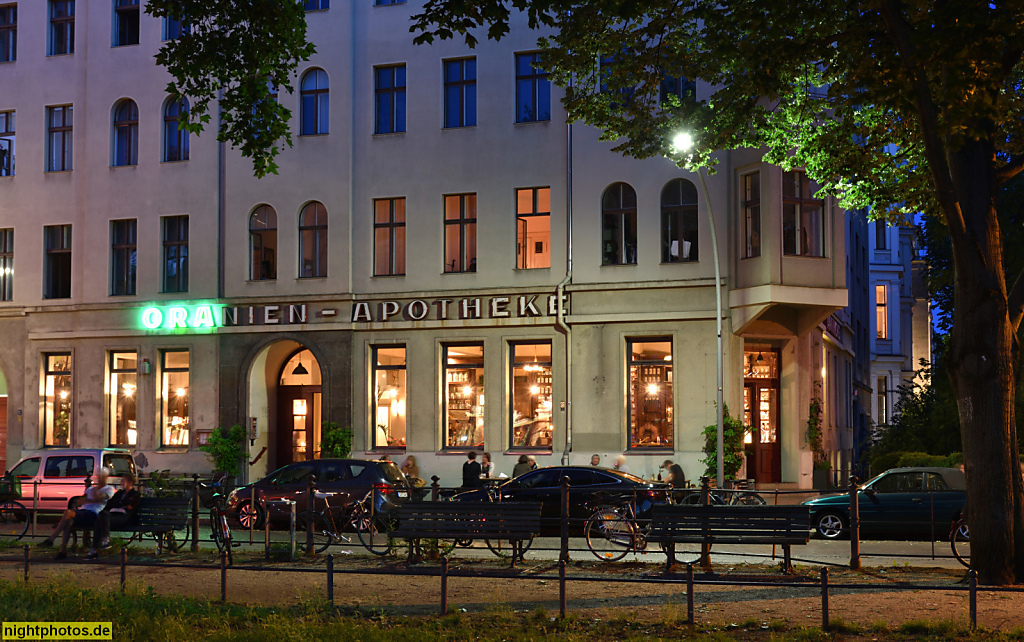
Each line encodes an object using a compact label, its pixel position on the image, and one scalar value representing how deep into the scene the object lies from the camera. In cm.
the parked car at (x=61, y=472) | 2548
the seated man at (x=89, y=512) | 1806
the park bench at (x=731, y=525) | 1439
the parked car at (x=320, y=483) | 2238
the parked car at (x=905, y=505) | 2005
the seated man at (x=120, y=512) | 1784
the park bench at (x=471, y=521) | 1516
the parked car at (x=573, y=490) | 2062
